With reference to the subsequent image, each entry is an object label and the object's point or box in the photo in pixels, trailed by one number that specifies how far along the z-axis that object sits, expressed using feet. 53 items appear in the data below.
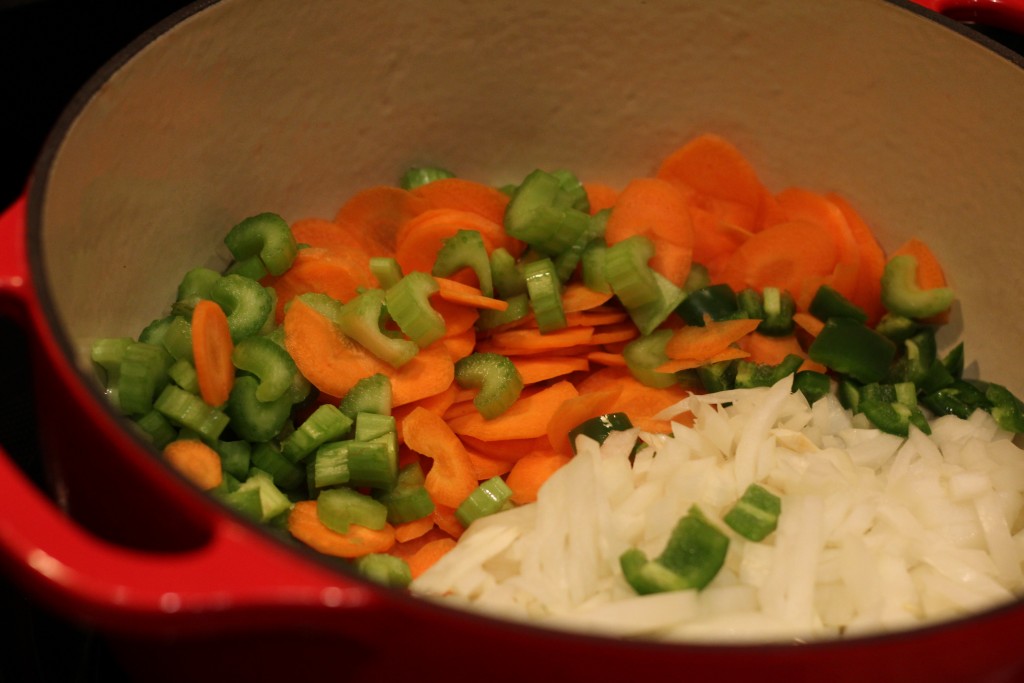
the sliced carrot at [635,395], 2.12
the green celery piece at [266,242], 2.09
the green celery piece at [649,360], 2.13
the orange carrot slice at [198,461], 1.96
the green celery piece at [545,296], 2.11
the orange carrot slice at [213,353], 1.98
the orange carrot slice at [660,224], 2.17
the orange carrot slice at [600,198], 2.25
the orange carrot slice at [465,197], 2.16
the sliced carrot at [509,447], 2.09
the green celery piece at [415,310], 2.06
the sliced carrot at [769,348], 2.17
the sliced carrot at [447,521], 2.05
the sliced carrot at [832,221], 2.20
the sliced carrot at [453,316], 2.10
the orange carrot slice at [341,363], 2.04
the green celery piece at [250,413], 2.00
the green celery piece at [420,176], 2.22
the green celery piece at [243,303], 2.04
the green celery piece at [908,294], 2.17
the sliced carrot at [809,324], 2.17
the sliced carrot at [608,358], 2.15
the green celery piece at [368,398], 2.04
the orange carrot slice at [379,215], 2.18
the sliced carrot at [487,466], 2.09
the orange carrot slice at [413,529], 2.03
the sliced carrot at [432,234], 2.13
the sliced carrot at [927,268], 2.19
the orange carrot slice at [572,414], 2.06
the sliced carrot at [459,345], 2.10
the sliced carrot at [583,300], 2.14
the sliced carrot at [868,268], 2.22
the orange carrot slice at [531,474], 2.07
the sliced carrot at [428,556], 2.02
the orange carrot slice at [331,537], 1.98
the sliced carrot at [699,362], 2.12
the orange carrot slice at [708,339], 2.13
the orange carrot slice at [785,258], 2.19
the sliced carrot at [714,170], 2.24
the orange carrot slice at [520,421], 2.08
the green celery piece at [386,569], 1.96
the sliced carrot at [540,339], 2.12
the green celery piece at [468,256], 2.10
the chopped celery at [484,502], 2.03
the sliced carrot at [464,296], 2.09
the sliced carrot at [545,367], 2.11
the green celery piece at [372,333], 2.05
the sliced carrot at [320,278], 2.11
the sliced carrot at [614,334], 2.14
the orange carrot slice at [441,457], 2.04
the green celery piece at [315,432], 2.02
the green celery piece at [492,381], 2.08
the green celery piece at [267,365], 2.00
